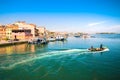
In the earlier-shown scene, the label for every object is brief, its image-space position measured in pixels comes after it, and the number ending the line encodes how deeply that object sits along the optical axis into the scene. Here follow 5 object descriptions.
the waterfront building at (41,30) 64.59
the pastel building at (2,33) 35.69
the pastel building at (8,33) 36.24
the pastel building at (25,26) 46.58
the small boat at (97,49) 18.45
